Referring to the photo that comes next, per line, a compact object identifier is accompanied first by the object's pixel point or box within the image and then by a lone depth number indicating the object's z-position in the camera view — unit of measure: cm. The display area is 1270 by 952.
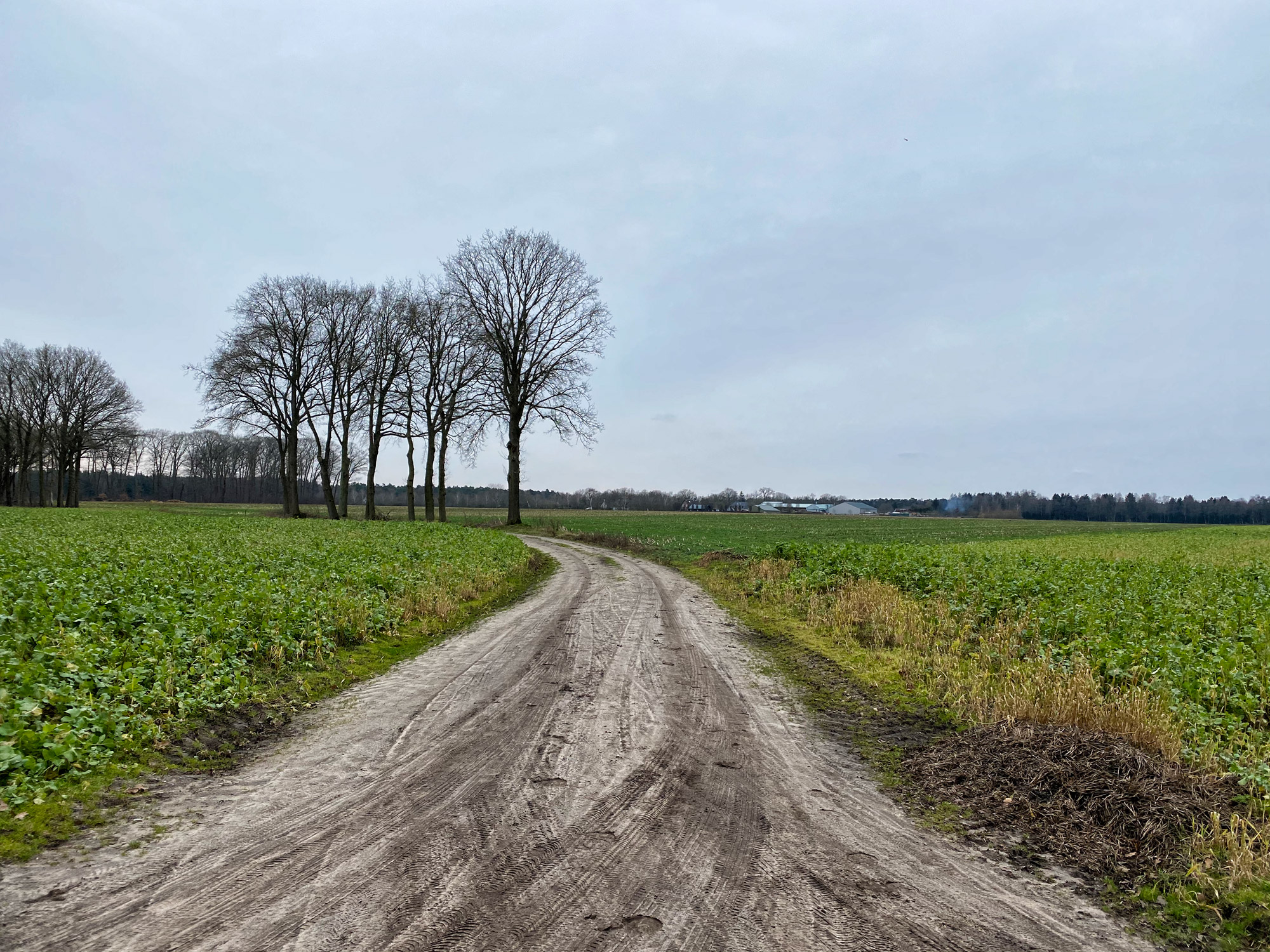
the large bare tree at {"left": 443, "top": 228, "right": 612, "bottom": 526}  4084
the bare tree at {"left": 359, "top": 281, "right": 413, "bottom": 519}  4353
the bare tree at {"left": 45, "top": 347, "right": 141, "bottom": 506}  5672
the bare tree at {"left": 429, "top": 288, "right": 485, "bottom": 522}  4103
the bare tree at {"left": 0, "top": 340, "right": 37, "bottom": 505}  5403
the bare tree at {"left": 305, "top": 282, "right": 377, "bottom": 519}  4522
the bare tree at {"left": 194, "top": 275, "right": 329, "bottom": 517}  4206
